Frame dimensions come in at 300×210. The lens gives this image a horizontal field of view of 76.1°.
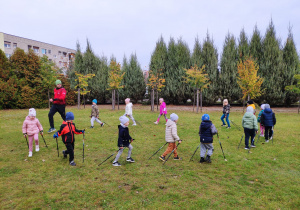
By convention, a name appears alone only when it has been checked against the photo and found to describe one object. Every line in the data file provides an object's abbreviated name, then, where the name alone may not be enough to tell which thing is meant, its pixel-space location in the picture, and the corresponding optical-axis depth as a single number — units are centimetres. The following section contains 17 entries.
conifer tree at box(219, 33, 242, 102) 2502
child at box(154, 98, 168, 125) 1274
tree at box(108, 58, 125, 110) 2086
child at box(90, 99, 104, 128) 1116
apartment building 4816
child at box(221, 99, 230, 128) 1147
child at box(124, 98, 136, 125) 1166
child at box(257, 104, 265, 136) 915
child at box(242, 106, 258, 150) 747
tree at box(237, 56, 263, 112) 1788
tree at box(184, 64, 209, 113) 1898
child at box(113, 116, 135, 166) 579
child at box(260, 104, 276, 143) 858
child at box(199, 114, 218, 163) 614
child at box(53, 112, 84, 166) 592
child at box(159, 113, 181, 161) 627
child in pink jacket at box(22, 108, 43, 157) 676
